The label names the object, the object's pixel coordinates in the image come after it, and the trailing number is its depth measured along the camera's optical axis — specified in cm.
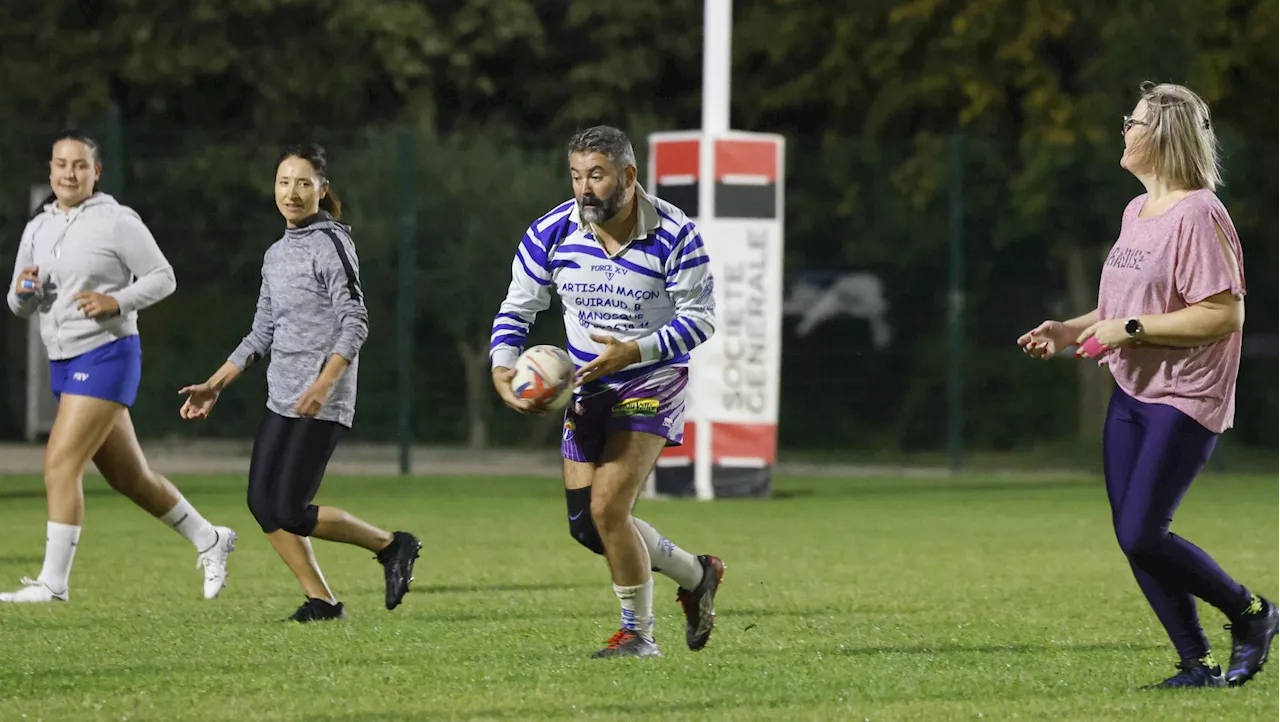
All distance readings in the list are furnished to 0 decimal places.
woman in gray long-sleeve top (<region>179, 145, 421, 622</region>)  1697
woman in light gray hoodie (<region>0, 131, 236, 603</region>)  1889
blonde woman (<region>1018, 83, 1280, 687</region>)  1312
